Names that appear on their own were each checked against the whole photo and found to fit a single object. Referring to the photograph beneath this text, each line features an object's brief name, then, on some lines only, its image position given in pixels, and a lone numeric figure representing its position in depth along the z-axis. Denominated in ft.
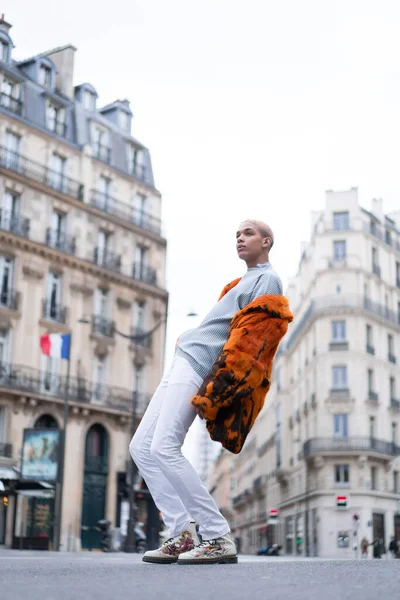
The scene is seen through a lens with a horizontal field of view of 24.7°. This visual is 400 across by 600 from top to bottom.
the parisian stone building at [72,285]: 117.08
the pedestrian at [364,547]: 152.04
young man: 16.44
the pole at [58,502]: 95.09
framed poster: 94.48
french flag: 109.91
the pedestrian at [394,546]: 130.82
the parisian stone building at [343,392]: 177.06
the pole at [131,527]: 105.70
